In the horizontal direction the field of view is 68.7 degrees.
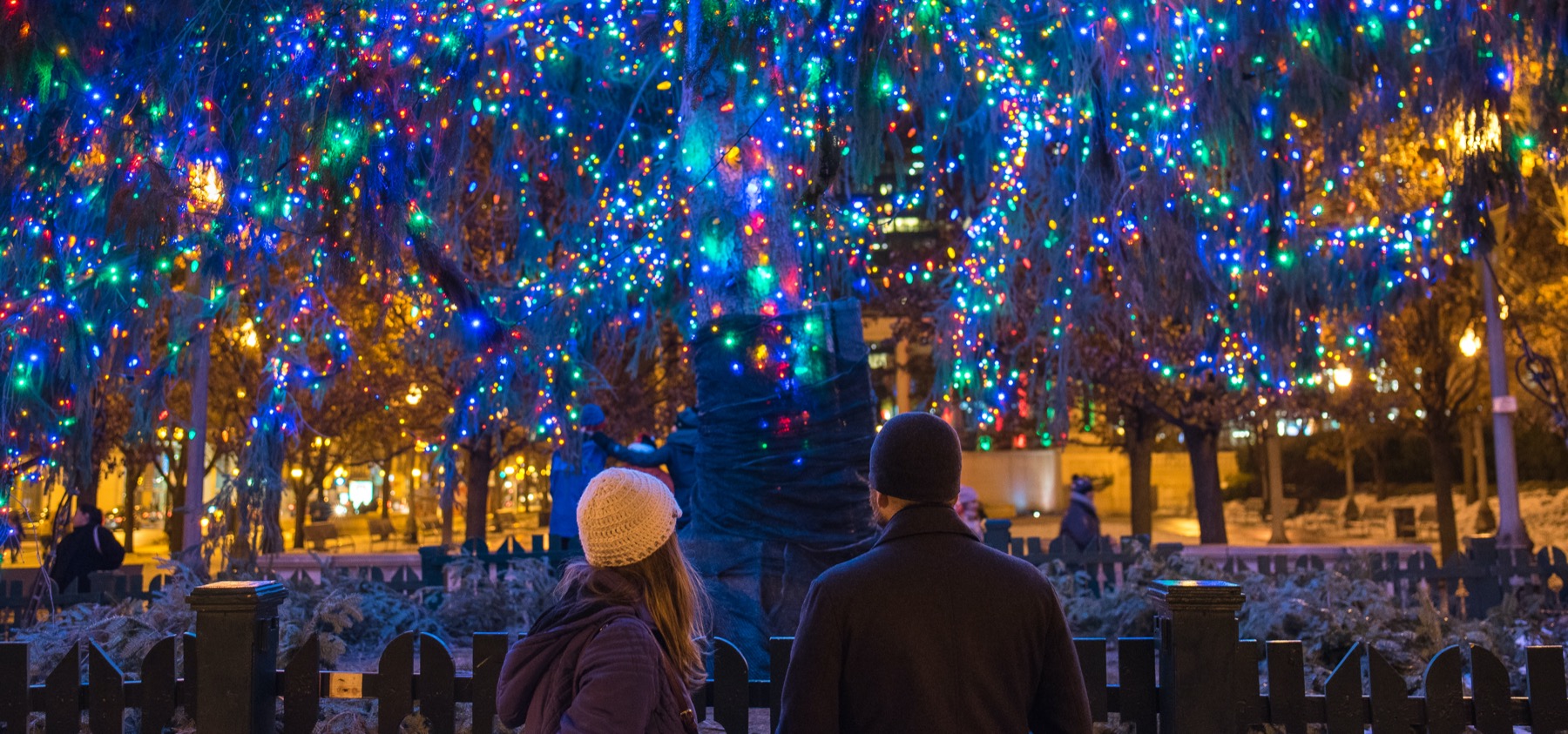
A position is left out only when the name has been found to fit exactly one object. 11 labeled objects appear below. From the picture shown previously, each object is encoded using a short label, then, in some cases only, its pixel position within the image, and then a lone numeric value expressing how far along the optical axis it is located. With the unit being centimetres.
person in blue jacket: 1127
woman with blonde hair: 261
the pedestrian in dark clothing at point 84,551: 1095
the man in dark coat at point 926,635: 260
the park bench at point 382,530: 2976
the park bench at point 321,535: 2638
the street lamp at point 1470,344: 1783
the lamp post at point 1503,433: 1480
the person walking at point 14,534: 657
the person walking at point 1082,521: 1267
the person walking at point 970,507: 1220
